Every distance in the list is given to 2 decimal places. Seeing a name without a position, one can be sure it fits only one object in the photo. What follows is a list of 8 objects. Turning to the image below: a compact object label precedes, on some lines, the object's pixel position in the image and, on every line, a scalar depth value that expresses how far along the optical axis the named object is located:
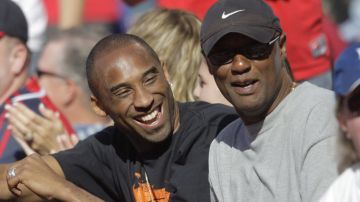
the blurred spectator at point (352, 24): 17.52
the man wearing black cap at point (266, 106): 8.84
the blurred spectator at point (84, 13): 16.94
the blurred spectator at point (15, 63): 13.15
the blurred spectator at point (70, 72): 15.49
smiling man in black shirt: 9.97
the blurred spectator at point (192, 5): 14.31
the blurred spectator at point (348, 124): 7.61
